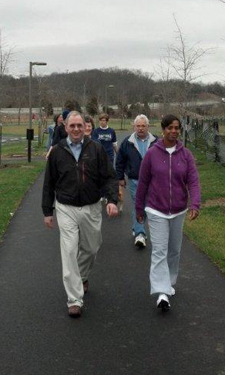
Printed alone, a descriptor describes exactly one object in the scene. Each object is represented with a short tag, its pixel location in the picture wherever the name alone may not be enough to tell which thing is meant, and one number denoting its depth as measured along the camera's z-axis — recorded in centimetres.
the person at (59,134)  892
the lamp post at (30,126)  1842
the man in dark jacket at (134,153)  679
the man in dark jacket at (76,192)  478
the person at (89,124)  786
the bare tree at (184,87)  1977
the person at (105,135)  1012
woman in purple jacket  482
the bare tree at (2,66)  2170
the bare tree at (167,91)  3142
